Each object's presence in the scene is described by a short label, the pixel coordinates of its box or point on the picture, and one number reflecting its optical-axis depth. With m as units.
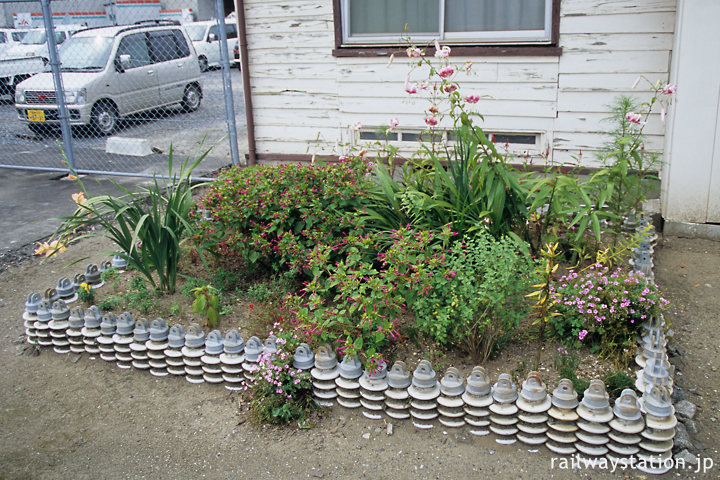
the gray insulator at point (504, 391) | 3.08
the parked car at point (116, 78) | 10.37
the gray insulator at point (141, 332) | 3.87
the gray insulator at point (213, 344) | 3.67
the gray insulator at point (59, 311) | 4.11
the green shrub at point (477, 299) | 3.42
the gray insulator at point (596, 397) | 2.93
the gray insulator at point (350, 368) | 3.36
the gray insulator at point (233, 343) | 3.62
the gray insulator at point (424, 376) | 3.19
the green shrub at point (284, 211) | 4.14
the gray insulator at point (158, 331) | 3.82
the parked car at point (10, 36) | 17.58
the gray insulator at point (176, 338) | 3.78
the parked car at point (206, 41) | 20.03
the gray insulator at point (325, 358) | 3.40
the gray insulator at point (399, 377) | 3.26
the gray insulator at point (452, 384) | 3.16
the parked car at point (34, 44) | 15.45
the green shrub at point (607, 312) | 3.51
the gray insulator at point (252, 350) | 3.56
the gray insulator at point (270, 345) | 3.47
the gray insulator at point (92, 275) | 4.66
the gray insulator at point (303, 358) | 3.46
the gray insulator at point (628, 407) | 2.88
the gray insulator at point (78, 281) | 4.54
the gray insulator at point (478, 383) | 3.11
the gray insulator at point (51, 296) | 4.32
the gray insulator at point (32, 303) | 4.18
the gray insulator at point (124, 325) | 3.92
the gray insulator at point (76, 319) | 4.05
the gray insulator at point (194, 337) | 3.72
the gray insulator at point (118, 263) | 4.85
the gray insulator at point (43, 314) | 4.13
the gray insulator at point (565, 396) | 2.98
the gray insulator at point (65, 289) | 4.42
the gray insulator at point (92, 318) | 4.03
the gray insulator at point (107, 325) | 3.97
